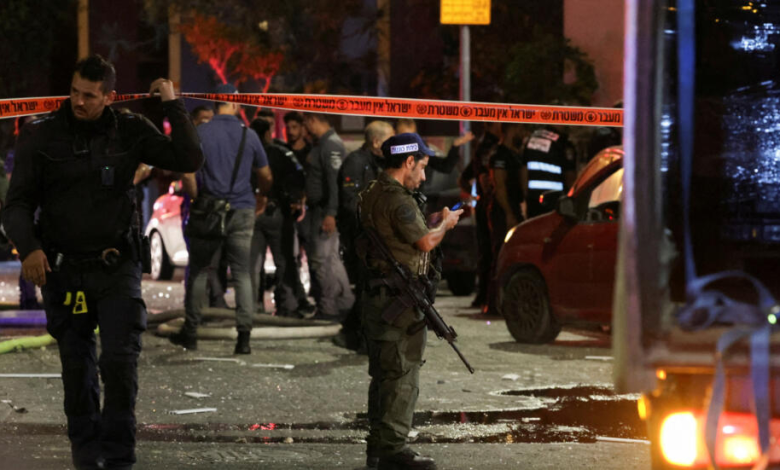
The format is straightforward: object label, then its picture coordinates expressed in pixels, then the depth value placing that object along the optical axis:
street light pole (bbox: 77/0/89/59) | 42.53
